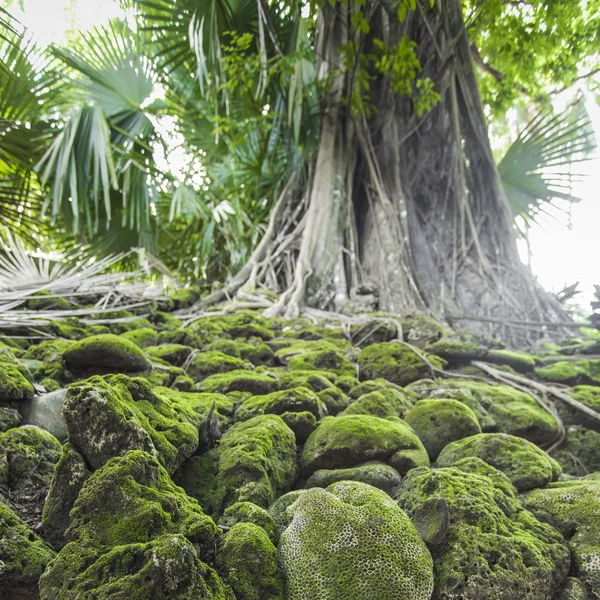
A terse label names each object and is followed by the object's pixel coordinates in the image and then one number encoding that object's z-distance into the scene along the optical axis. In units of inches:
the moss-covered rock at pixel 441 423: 62.8
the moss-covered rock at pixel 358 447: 54.7
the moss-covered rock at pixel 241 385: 73.5
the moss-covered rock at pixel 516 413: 70.3
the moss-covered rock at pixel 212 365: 81.4
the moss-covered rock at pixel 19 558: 33.8
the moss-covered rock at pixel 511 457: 54.6
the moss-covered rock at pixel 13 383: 52.7
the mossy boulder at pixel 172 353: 86.4
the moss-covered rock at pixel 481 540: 39.1
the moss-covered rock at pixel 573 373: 93.8
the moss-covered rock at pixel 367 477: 50.6
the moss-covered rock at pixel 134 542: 32.0
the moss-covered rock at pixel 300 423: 60.6
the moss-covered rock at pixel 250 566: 36.2
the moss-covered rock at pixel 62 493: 39.0
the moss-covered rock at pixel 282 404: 63.4
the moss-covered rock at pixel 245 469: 47.6
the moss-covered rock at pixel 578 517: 42.7
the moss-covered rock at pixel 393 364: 88.5
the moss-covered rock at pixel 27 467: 42.4
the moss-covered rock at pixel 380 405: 66.8
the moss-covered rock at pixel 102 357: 67.7
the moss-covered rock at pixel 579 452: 67.3
